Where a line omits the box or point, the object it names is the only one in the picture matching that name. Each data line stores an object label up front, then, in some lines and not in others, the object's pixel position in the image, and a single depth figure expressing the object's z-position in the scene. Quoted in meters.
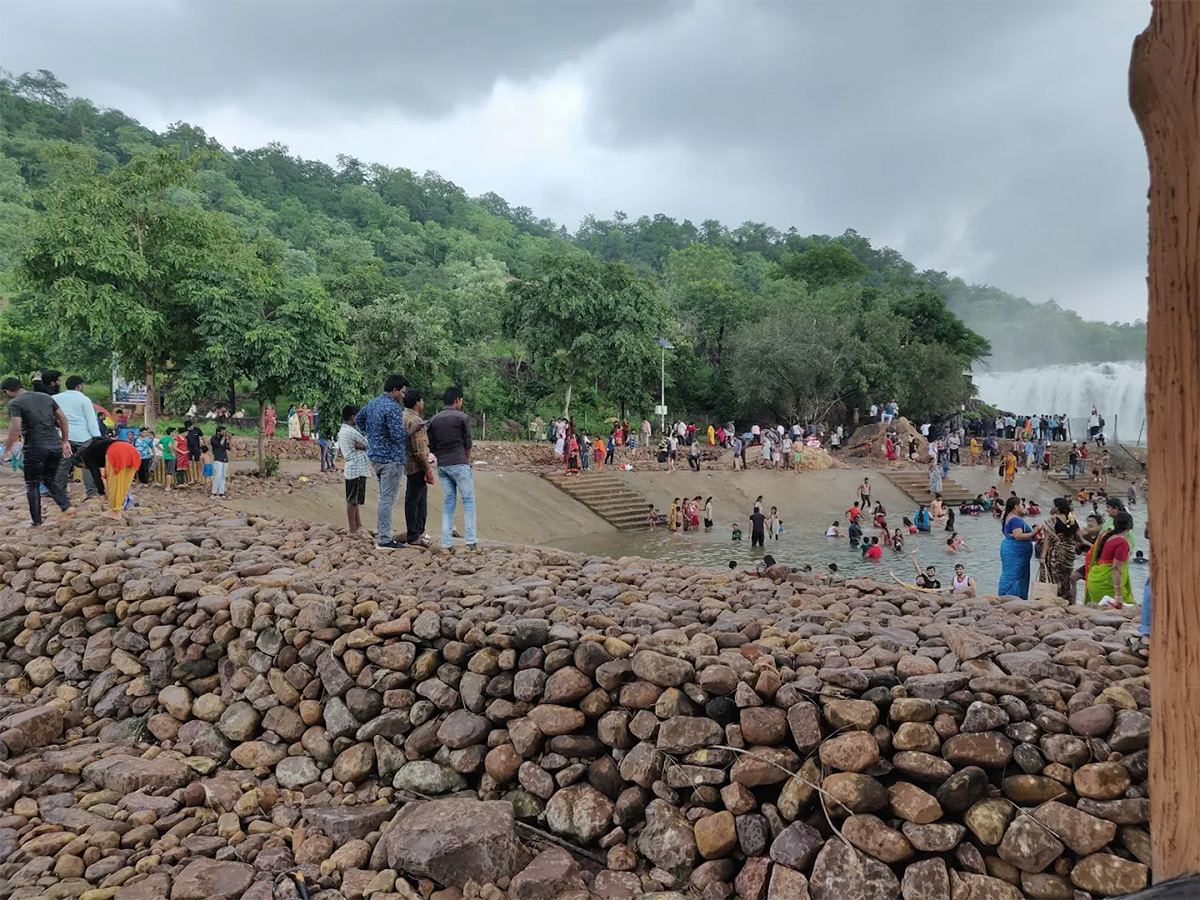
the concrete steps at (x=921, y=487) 29.23
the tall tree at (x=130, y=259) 14.19
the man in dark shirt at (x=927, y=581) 11.21
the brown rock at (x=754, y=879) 3.46
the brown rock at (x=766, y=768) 3.68
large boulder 3.67
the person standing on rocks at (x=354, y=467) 8.41
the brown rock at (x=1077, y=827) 3.17
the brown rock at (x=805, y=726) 3.70
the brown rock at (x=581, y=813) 3.91
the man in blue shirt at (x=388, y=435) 7.23
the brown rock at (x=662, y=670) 4.07
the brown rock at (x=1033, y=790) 3.33
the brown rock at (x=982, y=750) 3.43
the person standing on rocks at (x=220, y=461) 14.24
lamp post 30.17
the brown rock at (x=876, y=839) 3.34
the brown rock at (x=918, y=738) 3.53
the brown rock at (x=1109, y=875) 3.05
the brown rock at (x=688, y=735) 3.87
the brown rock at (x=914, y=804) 3.37
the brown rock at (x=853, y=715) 3.64
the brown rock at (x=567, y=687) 4.22
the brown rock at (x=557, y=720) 4.16
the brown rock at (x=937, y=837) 3.31
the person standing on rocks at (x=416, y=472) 7.45
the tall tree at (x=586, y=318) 27.84
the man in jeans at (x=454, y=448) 7.25
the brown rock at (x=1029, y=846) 3.19
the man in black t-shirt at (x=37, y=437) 7.96
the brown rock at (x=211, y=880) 3.61
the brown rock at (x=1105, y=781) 3.24
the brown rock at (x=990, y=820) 3.29
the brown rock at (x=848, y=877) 3.28
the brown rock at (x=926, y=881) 3.21
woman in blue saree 8.76
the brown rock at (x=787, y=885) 3.36
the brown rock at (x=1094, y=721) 3.40
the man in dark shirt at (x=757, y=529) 19.50
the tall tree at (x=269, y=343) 14.65
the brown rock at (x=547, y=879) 3.55
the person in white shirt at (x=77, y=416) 9.71
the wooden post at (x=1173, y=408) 2.71
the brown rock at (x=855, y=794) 3.47
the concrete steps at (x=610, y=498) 23.06
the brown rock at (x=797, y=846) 3.44
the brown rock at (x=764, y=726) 3.77
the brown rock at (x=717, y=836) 3.64
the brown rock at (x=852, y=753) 3.54
